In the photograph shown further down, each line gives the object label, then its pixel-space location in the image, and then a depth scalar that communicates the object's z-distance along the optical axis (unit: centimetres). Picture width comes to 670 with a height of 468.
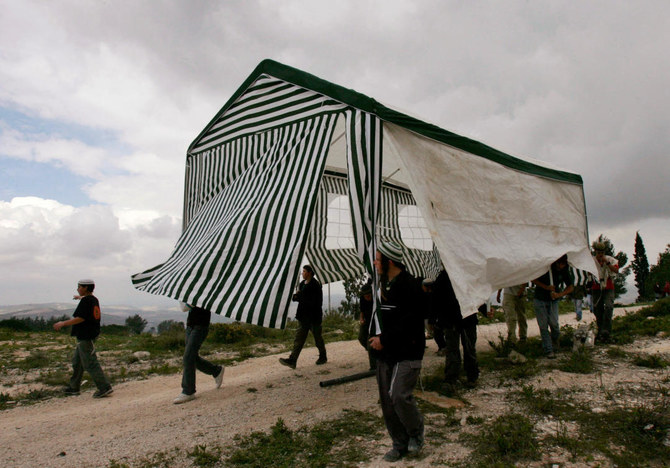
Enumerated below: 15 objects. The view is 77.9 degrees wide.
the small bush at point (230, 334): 1205
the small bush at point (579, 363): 589
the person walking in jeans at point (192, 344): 604
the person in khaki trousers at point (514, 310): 792
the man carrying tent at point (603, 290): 752
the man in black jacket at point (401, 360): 360
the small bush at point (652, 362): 598
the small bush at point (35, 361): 920
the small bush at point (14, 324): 1760
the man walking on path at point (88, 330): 670
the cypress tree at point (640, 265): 5334
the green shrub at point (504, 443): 347
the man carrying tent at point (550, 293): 670
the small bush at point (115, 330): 1853
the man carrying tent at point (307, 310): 745
